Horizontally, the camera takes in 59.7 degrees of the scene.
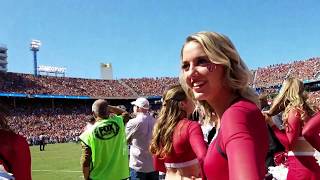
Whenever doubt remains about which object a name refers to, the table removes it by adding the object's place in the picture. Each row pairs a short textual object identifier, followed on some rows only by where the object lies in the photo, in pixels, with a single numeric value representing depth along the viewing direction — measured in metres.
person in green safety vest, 3.85
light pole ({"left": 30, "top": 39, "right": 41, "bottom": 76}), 55.21
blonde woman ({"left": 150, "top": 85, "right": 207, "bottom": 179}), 2.50
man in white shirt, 4.48
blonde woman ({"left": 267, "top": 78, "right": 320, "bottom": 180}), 2.81
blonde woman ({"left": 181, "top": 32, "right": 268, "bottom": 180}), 1.02
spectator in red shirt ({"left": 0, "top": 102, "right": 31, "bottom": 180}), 1.64
